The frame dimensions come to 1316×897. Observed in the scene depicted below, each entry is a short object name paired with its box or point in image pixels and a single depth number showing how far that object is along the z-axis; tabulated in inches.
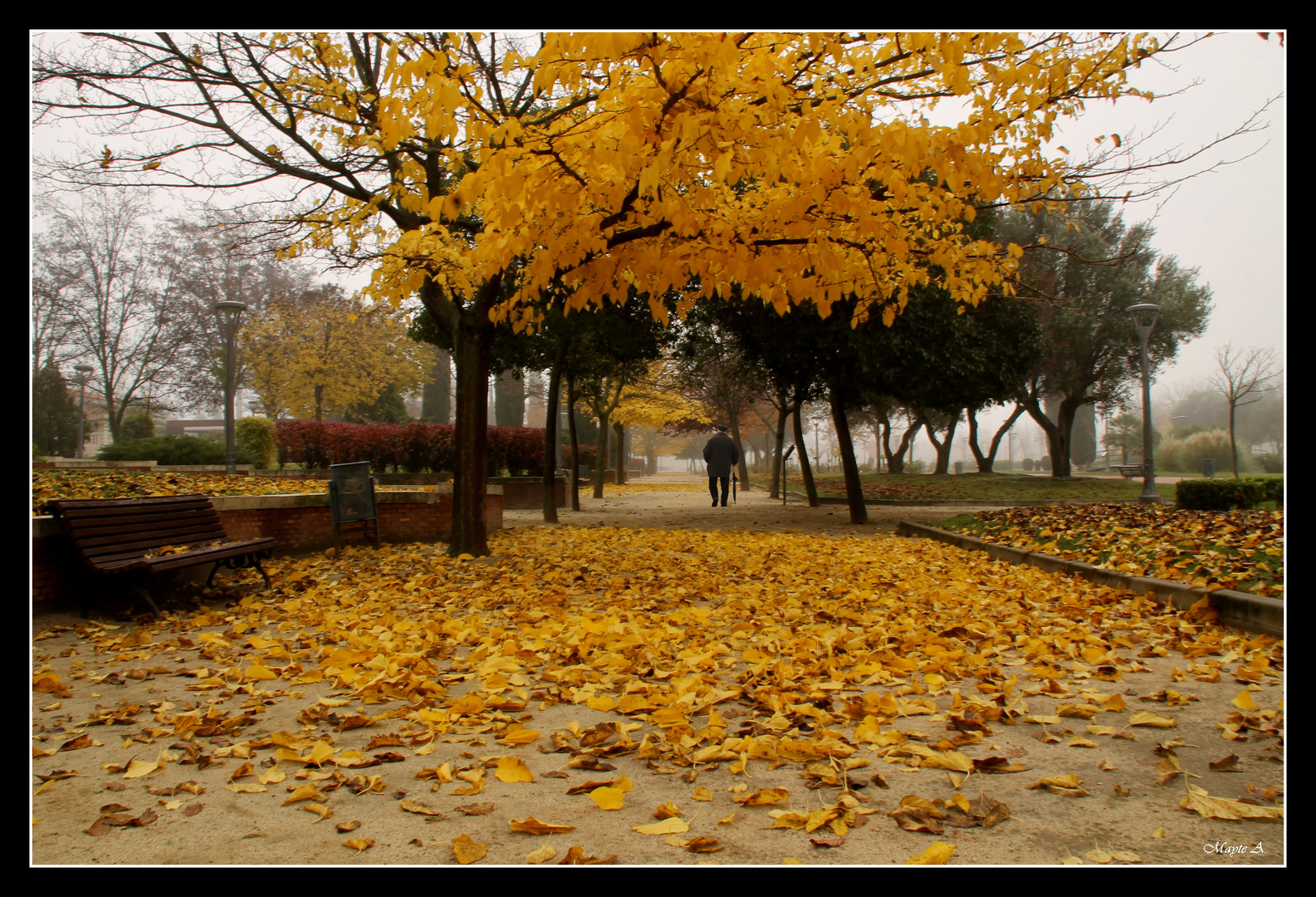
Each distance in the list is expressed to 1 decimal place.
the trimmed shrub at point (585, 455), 1114.5
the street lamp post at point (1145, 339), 592.4
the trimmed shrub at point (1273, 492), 349.4
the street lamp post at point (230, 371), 561.9
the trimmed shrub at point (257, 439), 730.2
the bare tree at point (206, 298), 1065.5
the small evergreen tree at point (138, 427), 1192.8
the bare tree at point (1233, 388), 850.6
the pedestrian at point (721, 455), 642.2
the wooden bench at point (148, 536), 196.7
